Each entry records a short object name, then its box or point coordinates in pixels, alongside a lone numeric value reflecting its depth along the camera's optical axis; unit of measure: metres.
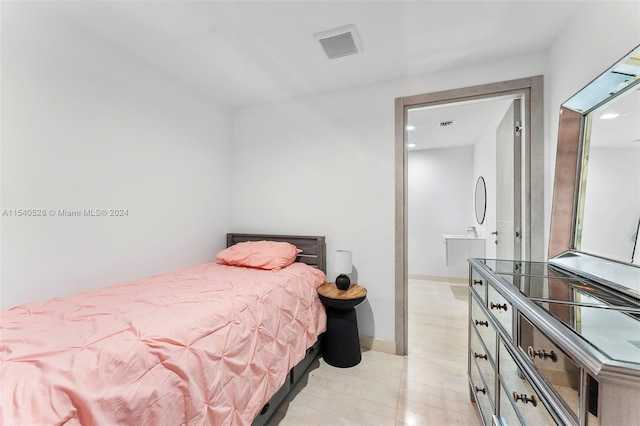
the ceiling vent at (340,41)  1.72
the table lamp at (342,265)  2.20
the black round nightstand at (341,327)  2.06
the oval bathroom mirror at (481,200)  3.74
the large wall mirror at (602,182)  1.10
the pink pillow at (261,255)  2.23
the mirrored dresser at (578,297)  0.61
